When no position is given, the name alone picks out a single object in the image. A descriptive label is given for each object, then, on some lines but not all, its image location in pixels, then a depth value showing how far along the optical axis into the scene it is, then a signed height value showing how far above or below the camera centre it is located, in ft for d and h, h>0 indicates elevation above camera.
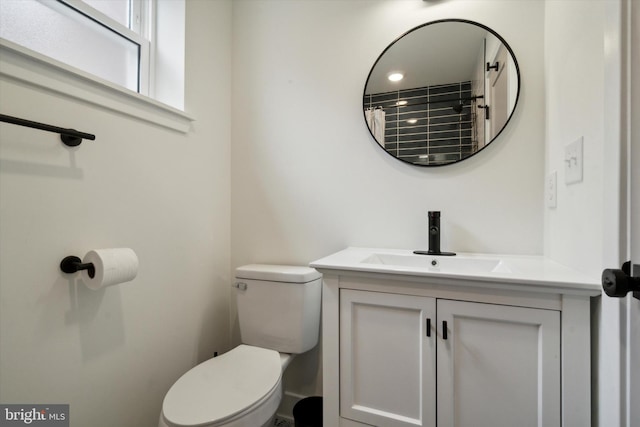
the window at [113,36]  3.39 +2.37
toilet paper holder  3.15 -0.58
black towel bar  2.63 +0.81
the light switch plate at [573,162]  2.88 +0.52
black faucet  4.17 -0.31
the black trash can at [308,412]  4.55 -3.18
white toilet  3.10 -2.05
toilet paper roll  3.14 -0.61
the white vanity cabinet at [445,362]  2.79 -1.56
